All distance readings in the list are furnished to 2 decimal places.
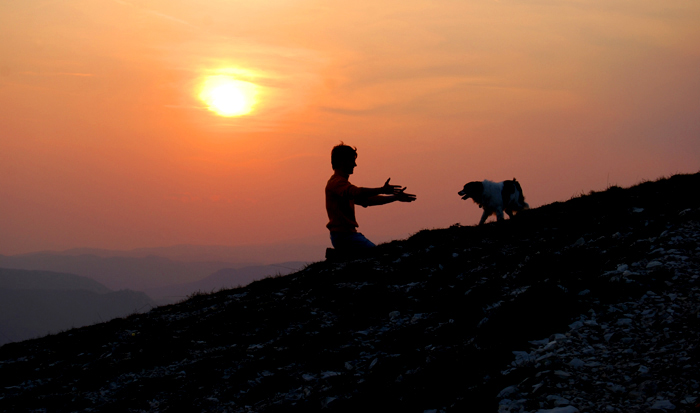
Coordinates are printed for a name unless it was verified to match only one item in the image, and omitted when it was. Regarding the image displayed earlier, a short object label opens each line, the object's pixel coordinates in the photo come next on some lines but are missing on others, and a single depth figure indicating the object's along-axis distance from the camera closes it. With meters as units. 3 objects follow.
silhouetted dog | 19.56
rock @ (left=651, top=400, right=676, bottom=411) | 5.40
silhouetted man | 12.69
